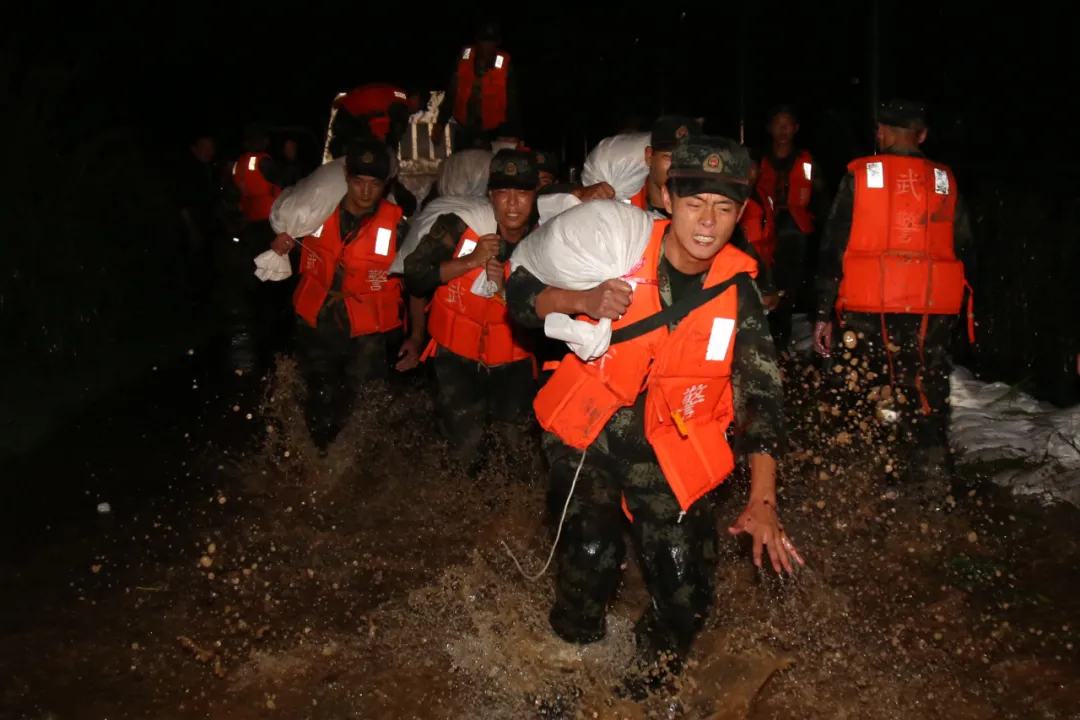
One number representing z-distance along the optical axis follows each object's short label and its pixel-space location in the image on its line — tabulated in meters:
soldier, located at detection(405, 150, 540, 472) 5.44
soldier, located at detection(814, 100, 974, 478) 5.54
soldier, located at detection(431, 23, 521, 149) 8.99
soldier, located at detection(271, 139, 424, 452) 6.30
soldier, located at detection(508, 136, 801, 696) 3.42
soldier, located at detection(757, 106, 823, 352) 9.09
